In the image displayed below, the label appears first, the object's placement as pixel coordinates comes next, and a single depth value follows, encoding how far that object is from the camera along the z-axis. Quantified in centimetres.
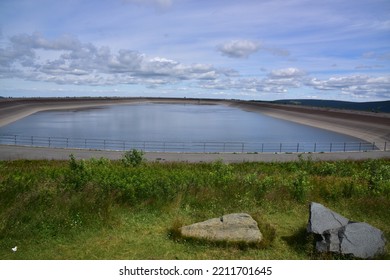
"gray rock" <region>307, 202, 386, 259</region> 766
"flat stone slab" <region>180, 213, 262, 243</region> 835
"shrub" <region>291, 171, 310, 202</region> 1171
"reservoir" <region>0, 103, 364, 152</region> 6525
